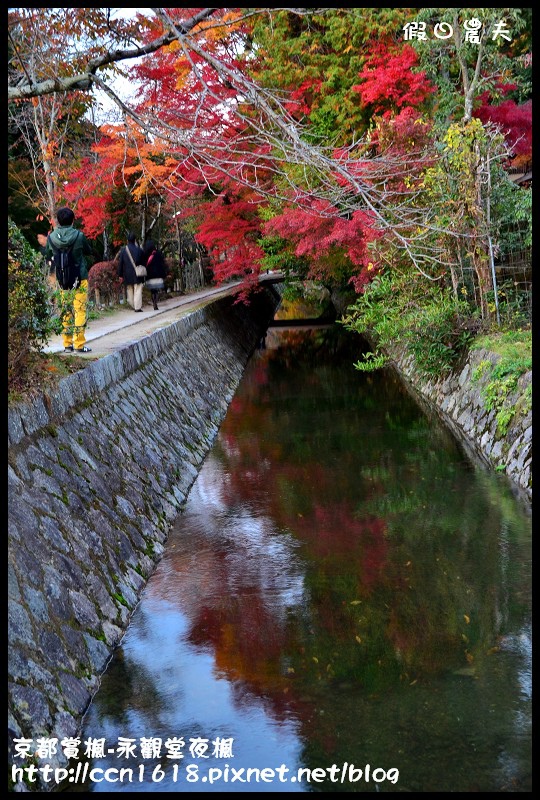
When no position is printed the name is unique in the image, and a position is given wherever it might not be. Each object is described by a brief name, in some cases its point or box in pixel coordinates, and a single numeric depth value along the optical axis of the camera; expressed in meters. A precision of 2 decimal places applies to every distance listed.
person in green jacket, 11.88
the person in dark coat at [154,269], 23.86
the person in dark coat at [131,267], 22.72
